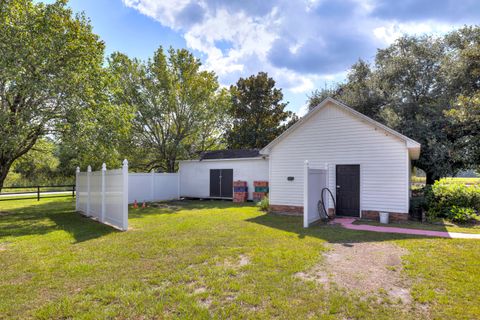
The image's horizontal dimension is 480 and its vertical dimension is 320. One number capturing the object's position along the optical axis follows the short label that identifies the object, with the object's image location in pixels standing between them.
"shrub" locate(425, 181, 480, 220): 9.13
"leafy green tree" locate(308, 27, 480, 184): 13.48
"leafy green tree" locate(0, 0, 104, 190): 8.85
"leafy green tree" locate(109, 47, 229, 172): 18.17
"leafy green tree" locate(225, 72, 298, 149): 29.41
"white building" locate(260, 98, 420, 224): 9.02
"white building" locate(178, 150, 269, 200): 15.47
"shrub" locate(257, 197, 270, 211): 11.77
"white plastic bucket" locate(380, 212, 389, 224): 8.86
